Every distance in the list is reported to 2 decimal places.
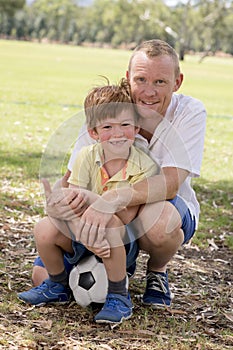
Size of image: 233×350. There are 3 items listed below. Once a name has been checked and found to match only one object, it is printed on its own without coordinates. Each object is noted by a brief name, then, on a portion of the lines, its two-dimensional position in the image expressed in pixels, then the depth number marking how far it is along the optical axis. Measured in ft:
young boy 17.34
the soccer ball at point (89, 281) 18.03
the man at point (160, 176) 17.35
